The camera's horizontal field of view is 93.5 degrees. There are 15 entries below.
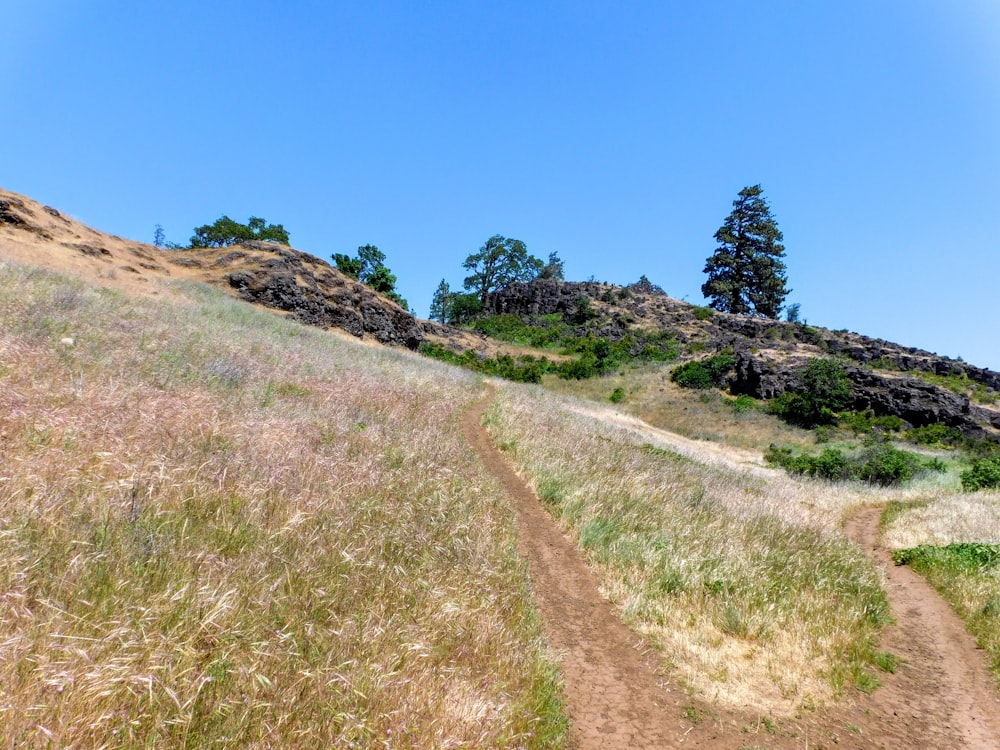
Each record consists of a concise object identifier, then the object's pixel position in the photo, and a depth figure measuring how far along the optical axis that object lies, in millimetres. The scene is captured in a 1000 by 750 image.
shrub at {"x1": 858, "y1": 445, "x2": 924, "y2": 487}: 20125
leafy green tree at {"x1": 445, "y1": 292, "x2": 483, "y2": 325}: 78750
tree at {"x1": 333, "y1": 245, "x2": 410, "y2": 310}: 56469
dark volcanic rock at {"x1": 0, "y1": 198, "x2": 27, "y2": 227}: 22250
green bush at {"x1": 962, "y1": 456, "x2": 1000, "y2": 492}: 17142
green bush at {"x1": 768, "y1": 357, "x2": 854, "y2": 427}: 33594
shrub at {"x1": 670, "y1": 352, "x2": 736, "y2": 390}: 41688
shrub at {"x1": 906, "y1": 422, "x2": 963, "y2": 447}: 29875
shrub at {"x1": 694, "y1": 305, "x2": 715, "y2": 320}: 62750
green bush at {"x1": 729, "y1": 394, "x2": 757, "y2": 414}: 36438
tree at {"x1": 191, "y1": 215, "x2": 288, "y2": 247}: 52812
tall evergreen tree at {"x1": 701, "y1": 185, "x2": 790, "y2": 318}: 69125
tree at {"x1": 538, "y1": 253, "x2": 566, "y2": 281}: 88638
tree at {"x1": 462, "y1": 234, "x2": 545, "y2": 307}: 85750
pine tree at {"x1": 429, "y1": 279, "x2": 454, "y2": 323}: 93750
